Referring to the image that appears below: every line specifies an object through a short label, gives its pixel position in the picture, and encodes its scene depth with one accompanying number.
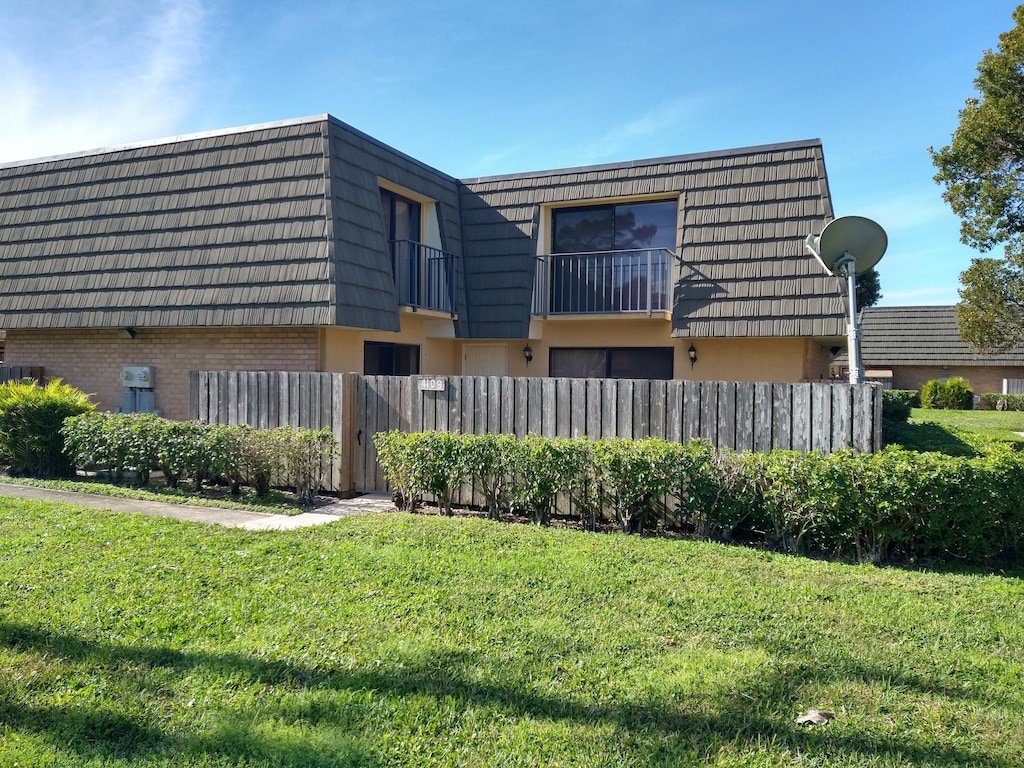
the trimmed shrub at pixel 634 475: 7.01
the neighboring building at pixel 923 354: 32.78
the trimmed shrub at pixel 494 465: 7.68
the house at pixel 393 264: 11.44
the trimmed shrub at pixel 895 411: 11.09
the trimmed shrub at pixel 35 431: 9.96
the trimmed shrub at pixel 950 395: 29.77
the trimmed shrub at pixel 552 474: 7.36
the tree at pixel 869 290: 46.41
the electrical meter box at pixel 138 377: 12.48
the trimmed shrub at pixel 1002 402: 29.83
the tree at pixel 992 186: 15.39
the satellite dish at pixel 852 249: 8.09
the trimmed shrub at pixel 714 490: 6.79
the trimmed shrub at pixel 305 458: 8.68
